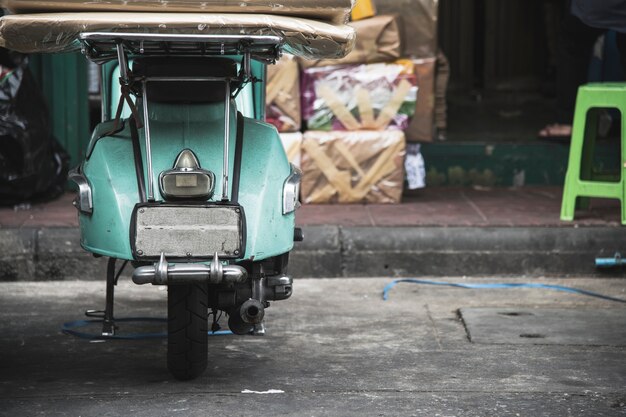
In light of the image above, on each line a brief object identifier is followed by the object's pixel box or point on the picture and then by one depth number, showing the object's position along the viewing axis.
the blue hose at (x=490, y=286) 8.98
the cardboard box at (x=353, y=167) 10.72
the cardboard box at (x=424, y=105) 11.30
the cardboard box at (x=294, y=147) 10.71
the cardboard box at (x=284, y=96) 10.76
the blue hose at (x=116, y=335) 7.44
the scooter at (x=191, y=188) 5.91
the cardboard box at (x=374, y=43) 10.74
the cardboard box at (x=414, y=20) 11.29
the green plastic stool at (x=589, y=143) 9.76
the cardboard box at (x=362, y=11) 10.89
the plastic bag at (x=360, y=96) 10.78
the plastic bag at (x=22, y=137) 10.13
